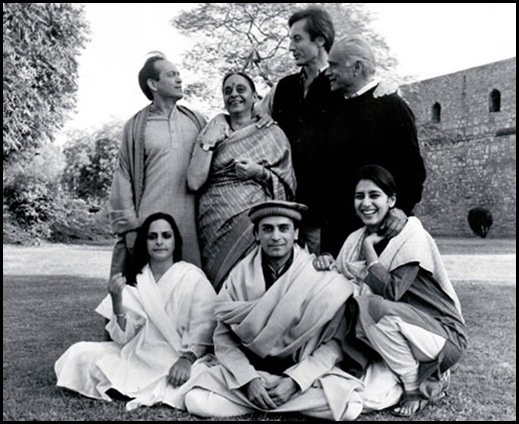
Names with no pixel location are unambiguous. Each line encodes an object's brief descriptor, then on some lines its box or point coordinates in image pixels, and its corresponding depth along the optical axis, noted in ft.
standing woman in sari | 14.38
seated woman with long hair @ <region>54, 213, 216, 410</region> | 12.71
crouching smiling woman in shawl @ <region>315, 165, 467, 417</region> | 12.34
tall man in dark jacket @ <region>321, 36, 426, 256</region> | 13.93
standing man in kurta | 15.10
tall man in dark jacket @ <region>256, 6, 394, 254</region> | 14.93
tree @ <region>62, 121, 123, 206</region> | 106.52
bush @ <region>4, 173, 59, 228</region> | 66.08
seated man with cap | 11.77
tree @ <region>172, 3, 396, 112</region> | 54.08
